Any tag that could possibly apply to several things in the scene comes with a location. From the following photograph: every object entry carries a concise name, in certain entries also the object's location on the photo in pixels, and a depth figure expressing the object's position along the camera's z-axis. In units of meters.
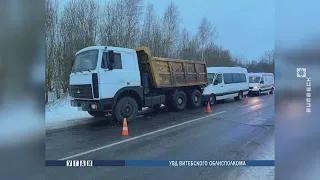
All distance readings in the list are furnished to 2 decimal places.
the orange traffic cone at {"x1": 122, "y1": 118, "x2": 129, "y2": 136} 5.90
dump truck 5.23
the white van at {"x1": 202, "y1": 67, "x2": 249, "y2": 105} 10.38
